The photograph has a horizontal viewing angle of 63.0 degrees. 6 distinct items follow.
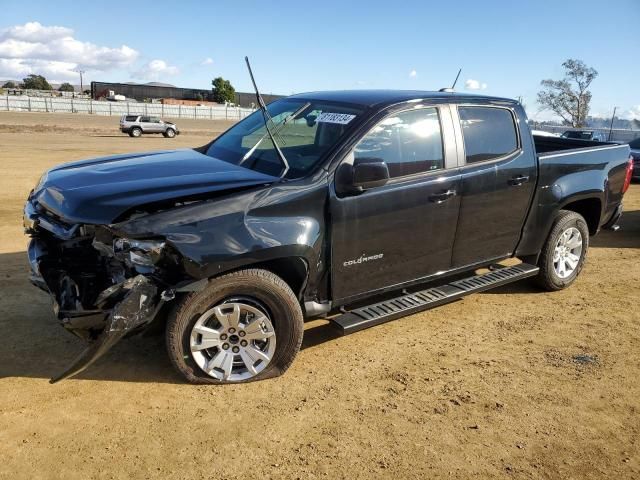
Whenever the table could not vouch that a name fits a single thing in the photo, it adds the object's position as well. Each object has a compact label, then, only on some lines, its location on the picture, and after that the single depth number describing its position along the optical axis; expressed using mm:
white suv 33438
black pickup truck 3186
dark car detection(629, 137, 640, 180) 13719
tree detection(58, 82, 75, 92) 141775
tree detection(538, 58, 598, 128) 48938
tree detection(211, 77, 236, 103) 104438
